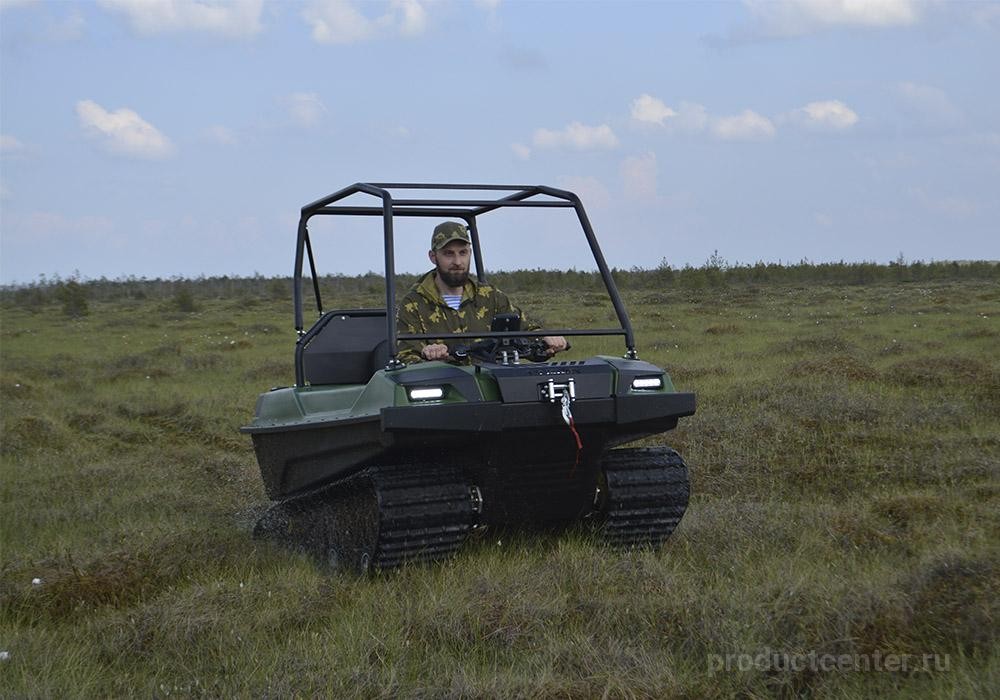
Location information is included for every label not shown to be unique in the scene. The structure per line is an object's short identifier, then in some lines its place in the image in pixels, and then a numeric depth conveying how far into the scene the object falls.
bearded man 6.20
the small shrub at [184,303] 32.59
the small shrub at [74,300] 32.66
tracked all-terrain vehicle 4.89
